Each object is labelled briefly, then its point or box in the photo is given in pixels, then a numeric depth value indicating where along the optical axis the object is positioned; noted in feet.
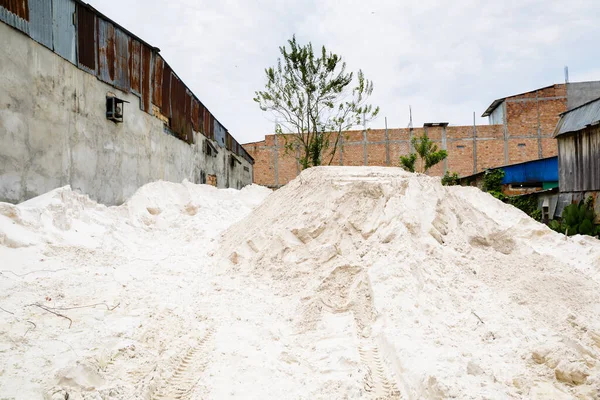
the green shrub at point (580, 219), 36.19
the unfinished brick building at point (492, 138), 77.71
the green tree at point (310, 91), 59.52
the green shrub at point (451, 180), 67.67
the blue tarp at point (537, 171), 56.44
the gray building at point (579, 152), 37.52
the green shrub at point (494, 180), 56.54
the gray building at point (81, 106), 17.93
